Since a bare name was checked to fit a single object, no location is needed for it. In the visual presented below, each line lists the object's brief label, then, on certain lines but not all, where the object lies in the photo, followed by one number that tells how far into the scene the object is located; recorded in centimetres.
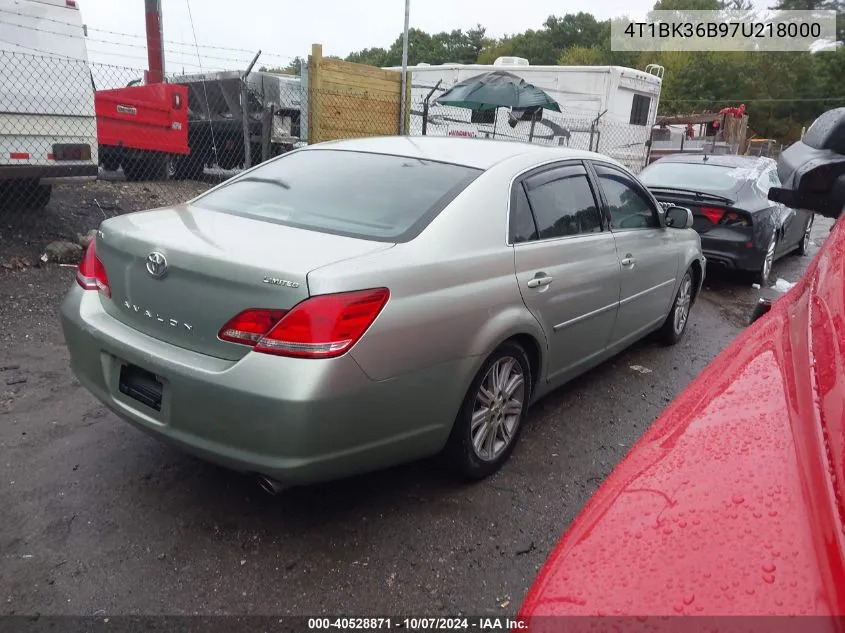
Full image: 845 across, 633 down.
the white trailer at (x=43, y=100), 620
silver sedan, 228
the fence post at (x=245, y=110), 845
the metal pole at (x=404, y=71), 815
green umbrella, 1166
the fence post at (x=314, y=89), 798
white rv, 1470
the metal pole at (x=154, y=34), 1066
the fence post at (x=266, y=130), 822
